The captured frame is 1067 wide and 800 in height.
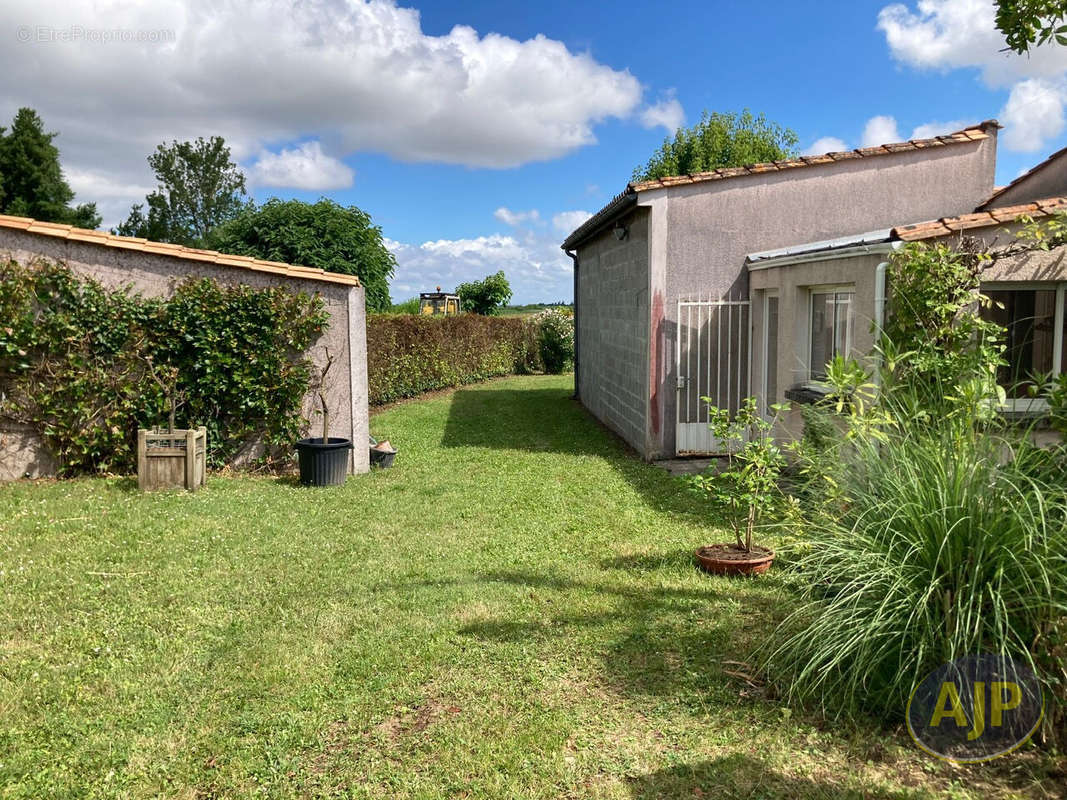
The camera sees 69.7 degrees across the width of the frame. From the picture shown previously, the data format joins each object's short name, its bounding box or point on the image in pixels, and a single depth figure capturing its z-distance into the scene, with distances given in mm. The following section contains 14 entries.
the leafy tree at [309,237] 15500
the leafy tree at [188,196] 40844
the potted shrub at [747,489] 5426
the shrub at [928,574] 3154
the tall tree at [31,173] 32844
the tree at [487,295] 31703
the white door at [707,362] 10289
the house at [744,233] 10023
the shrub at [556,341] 26828
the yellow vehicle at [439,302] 33406
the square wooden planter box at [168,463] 8445
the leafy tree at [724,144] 33031
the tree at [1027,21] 3451
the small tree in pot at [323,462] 8836
